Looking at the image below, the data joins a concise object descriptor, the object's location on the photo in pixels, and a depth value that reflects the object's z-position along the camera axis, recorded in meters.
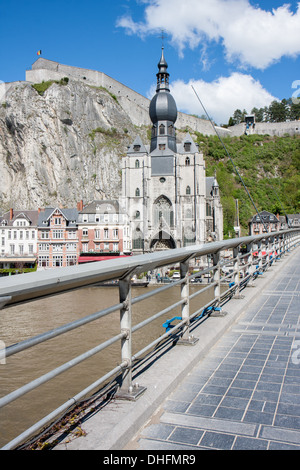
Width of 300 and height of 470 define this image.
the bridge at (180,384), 2.20
